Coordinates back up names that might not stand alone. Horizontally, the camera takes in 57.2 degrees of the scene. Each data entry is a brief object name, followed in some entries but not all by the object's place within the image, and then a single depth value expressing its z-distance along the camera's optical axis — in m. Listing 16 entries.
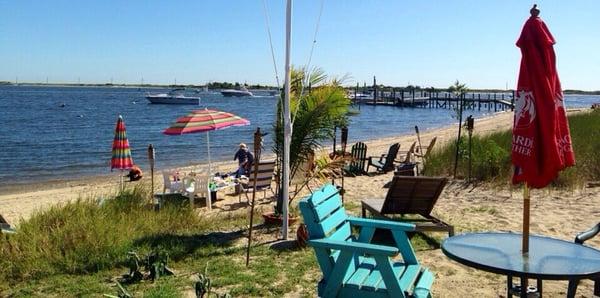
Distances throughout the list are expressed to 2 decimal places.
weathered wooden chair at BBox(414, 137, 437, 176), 12.95
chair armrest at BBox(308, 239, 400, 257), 3.40
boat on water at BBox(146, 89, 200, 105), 80.31
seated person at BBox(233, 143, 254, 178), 12.27
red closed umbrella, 3.10
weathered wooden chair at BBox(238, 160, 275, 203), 10.02
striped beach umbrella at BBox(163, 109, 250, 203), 10.42
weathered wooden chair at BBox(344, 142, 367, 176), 13.80
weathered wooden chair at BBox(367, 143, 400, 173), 14.08
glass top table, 3.13
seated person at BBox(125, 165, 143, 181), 14.90
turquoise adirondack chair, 3.49
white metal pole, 6.31
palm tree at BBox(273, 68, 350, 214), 7.67
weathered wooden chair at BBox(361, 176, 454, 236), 6.44
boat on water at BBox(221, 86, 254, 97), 127.12
